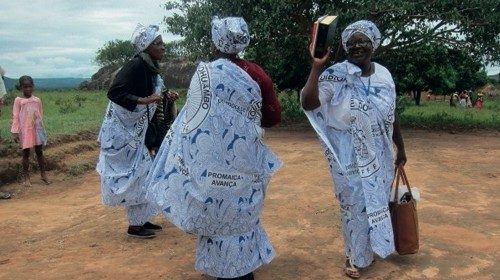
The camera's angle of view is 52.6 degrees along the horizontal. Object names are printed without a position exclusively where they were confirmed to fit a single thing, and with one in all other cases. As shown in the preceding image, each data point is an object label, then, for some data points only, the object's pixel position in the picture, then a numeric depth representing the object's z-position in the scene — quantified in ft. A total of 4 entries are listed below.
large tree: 34.94
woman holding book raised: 11.24
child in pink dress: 23.39
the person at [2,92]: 22.28
